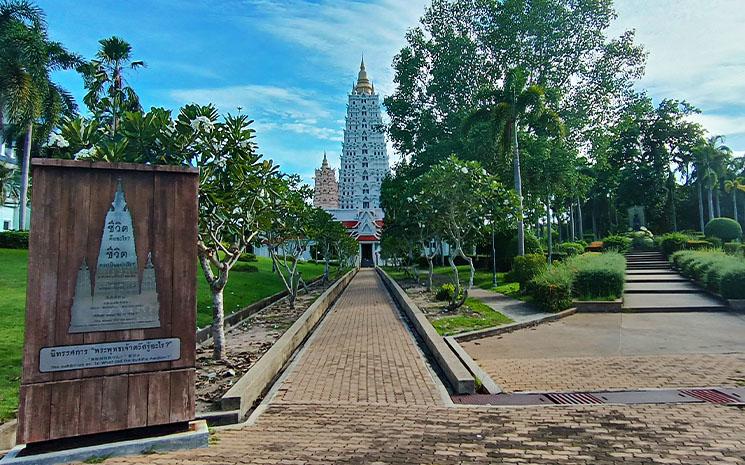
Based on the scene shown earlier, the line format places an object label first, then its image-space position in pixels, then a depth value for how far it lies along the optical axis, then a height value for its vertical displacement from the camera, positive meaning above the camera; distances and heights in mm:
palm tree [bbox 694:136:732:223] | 48084 +9653
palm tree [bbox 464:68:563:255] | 21781 +6672
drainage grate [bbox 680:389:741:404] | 5602 -1796
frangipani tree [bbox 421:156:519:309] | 13766 +1814
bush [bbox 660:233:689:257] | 26625 +493
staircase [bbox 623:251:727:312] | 13984 -1434
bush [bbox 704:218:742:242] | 32094 +1532
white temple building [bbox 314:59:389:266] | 91750 +20084
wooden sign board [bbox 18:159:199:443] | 3973 -351
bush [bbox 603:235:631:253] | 31094 +673
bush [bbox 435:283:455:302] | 16953 -1365
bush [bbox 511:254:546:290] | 18312 -502
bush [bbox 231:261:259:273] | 27566 -546
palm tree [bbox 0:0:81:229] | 21906 +9431
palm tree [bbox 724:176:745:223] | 50100 +7157
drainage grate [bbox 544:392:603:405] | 5645 -1800
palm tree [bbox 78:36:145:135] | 25641 +10840
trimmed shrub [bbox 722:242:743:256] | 25638 +256
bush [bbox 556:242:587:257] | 31141 +396
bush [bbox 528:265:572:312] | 13758 -1137
